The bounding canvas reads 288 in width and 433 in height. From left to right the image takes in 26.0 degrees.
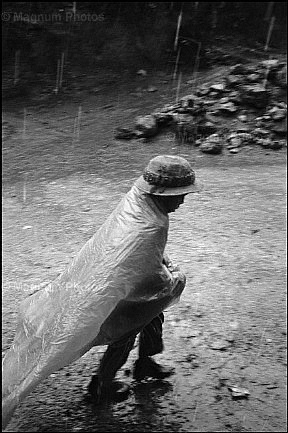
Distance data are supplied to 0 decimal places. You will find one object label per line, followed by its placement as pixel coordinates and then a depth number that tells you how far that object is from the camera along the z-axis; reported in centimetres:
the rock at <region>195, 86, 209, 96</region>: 1270
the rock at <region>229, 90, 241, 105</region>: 1234
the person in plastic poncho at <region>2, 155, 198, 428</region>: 367
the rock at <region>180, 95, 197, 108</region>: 1230
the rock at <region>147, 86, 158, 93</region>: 1370
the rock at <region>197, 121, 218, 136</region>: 1162
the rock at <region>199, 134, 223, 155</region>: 1093
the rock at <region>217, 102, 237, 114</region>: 1209
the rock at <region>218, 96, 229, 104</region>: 1236
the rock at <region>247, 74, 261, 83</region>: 1288
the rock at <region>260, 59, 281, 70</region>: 1334
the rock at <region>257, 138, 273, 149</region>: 1120
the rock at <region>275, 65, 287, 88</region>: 1284
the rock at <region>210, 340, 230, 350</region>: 523
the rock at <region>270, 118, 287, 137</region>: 1148
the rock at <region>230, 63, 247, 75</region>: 1329
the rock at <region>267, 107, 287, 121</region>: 1179
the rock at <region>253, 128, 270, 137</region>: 1145
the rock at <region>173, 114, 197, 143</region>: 1148
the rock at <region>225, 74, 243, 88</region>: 1290
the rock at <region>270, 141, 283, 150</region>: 1116
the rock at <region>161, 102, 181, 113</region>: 1227
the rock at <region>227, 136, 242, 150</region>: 1113
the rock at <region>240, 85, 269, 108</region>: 1230
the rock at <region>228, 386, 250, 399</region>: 461
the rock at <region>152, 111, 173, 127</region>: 1192
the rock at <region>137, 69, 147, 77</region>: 1442
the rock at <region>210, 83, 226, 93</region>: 1268
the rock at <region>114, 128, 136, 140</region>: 1165
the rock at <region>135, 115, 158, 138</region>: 1160
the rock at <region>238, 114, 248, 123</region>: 1191
